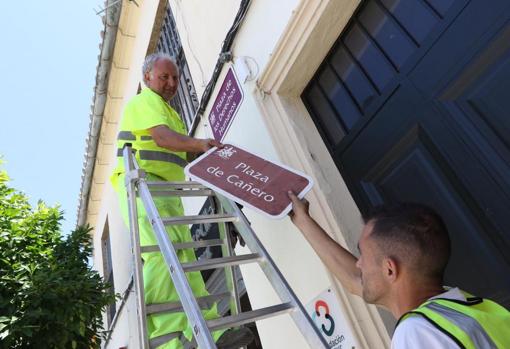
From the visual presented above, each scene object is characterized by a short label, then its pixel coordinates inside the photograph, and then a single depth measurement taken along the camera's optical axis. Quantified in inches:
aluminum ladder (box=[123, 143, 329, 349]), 67.4
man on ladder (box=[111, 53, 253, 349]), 84.4
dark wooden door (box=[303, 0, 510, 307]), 74.3
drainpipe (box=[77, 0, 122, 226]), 263.3
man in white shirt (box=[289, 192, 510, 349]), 37.8
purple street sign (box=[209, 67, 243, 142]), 133.0
